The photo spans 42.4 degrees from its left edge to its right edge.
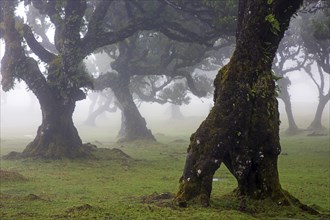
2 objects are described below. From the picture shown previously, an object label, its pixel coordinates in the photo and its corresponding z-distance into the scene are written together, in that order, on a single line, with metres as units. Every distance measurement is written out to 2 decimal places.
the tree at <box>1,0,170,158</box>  23.58
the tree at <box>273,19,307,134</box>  45.62
